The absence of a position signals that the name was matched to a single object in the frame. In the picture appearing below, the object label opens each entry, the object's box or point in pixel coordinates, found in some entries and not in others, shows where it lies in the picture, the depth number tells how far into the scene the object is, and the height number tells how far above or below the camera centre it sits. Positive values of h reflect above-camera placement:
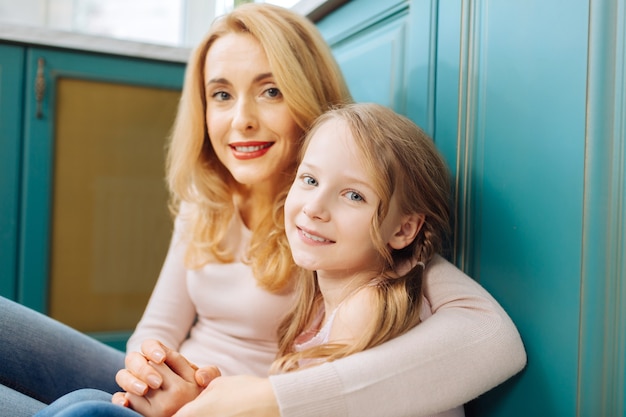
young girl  0.73 -0.02
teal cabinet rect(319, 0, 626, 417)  0.63 +0.06
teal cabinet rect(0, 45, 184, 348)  1.60 +0.05
